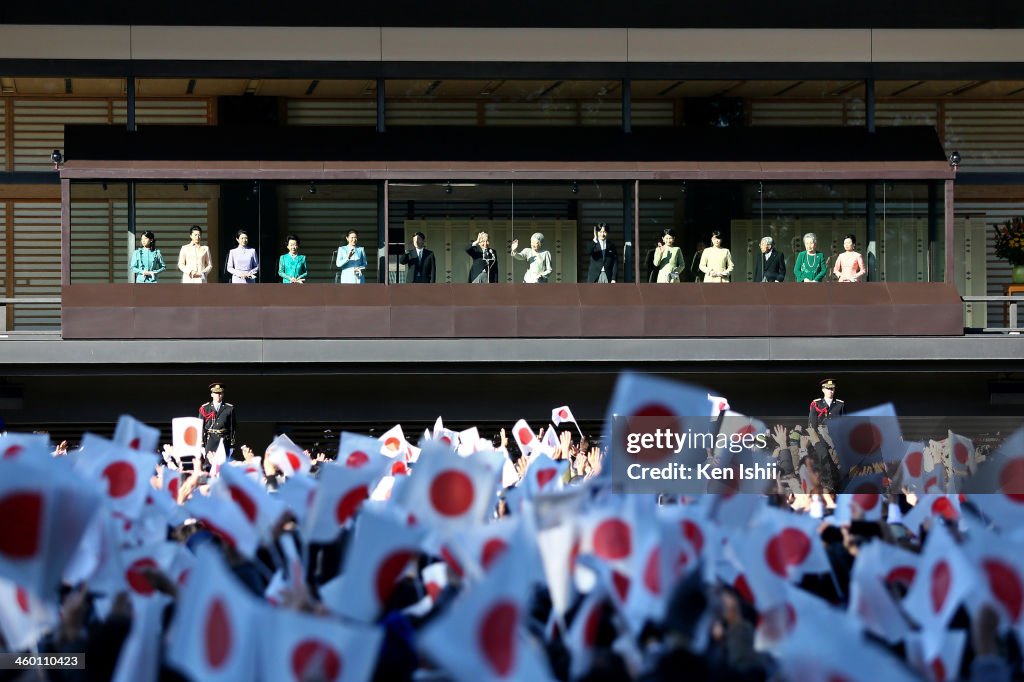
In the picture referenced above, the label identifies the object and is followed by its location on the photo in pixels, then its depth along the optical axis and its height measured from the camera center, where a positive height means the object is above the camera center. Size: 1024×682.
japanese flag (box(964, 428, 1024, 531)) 7.34 -0.75
